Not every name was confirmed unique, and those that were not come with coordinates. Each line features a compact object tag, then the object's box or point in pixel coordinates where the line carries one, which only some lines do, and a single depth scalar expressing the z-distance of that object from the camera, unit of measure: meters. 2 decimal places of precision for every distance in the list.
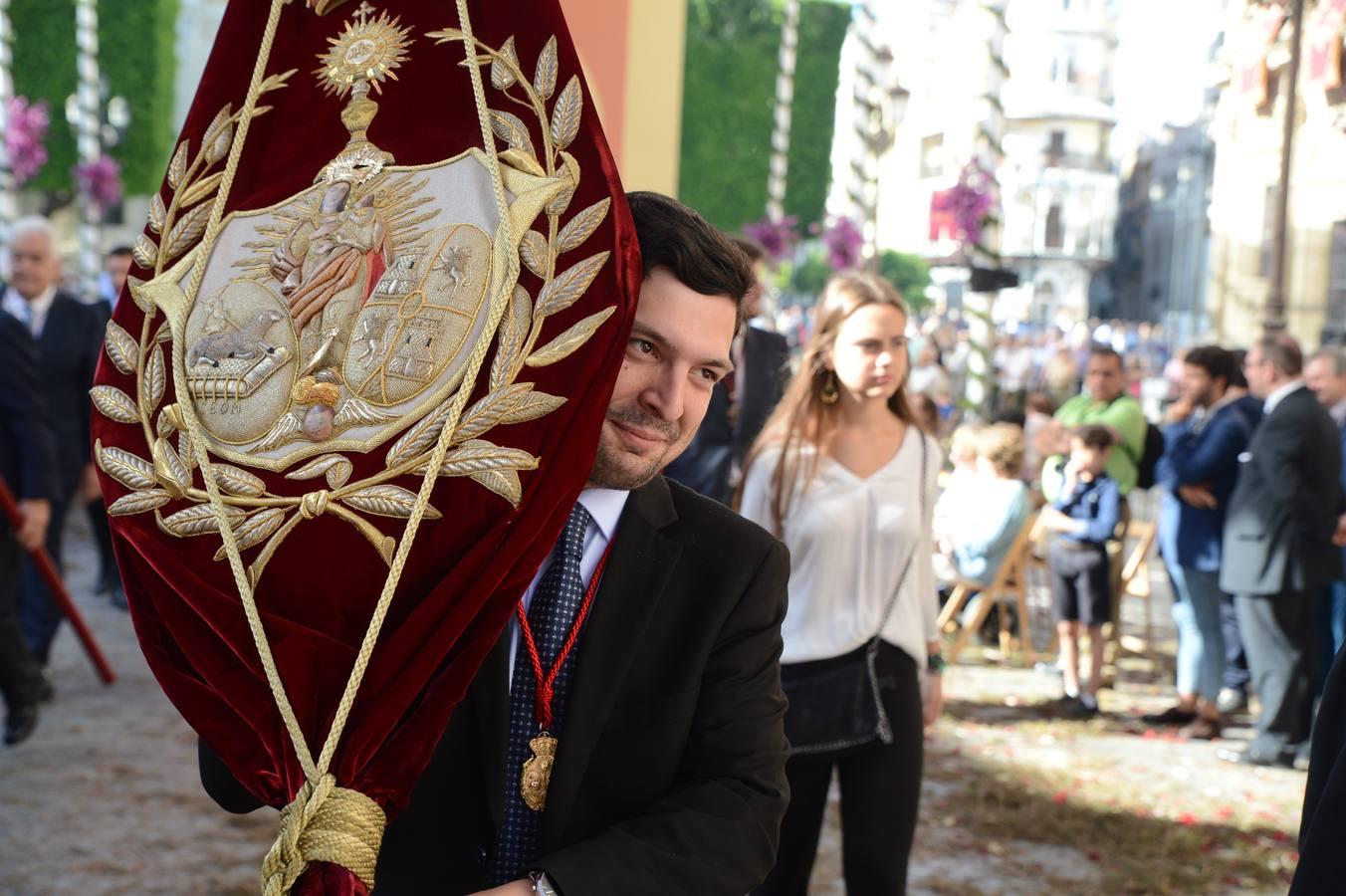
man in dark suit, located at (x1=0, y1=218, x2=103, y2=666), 7.17
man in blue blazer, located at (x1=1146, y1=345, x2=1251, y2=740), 7.12
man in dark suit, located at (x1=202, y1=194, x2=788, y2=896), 1.73
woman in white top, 3.42
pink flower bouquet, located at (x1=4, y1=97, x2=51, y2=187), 18.17
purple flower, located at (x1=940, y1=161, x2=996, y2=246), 9.87
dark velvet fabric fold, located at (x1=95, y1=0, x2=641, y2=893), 1.53
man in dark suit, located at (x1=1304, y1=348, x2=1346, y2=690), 7.23
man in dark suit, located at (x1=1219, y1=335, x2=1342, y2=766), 6.48
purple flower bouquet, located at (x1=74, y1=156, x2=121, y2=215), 20.30
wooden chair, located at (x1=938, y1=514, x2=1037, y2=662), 8.22
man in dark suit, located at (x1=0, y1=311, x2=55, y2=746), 6.07
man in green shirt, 7.87
